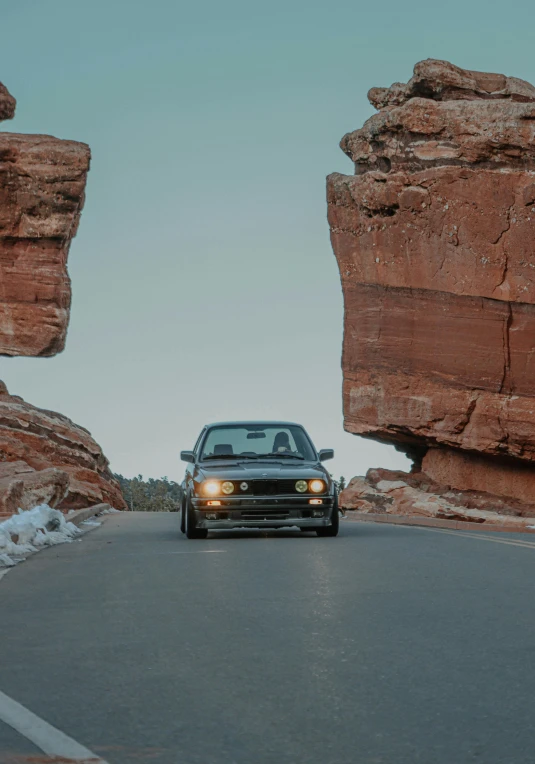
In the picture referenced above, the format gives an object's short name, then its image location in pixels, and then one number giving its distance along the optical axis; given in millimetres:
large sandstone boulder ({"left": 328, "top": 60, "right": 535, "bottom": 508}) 34281
